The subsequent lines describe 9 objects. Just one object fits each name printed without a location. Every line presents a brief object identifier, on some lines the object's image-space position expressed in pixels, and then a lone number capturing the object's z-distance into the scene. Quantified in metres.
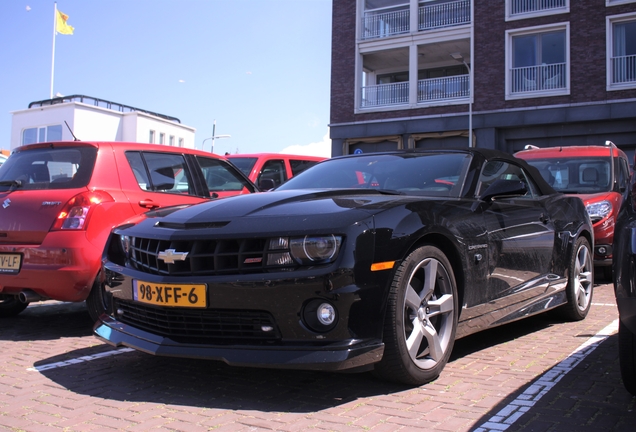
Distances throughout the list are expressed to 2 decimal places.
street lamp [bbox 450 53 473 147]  26.45
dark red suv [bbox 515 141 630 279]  8.63
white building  39.75
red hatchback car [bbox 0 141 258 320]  4.98
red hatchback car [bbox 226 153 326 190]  11.34
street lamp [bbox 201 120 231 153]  59.67
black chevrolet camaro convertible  3.21
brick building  24.86
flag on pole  43.38
